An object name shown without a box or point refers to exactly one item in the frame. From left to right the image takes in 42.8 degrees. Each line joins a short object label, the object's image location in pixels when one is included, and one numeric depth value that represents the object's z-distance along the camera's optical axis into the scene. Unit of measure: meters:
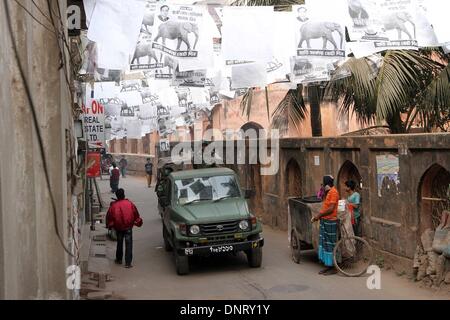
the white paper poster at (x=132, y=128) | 27.92
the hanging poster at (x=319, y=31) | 10.79
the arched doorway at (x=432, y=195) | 10.37
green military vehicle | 11.39
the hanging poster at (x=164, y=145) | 35.56
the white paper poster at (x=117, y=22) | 9.77
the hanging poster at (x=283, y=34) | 11.11
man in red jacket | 12.28
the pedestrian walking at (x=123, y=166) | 48.91
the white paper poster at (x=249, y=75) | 11.69
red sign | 18.23
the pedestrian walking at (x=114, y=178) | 30.90
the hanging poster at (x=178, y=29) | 10.76
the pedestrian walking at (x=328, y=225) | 10.74
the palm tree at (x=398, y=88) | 13.49
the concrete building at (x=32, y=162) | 6.09
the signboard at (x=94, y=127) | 16.41
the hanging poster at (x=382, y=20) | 10.71
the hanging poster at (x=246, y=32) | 10.89
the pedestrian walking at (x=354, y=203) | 11.95
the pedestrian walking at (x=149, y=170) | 36.38
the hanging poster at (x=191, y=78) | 14.93
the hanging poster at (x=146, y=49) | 10.66
